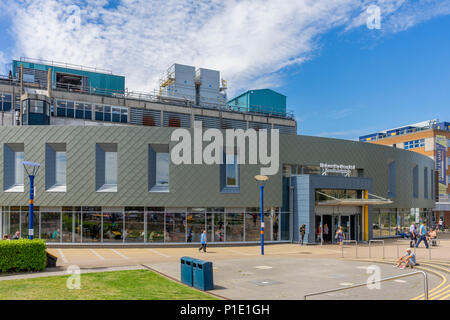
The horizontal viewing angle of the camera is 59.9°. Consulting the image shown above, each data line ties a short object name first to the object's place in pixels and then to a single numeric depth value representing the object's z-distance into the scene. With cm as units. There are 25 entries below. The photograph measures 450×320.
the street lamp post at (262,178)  2775
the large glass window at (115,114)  4266
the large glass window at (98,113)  4194
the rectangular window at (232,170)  3276
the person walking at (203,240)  2720
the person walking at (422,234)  2889
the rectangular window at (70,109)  4059
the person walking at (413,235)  2913
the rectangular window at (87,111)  4144
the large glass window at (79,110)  4100
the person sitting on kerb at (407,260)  2003
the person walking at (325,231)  3428
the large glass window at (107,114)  4241
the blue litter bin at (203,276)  1459
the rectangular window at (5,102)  3906
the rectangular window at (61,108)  4012
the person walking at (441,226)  5693
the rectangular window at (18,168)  3158
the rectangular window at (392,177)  4238
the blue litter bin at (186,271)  1546
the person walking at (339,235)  3152
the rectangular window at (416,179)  4728
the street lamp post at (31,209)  2058
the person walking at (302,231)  3288
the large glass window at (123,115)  4294
